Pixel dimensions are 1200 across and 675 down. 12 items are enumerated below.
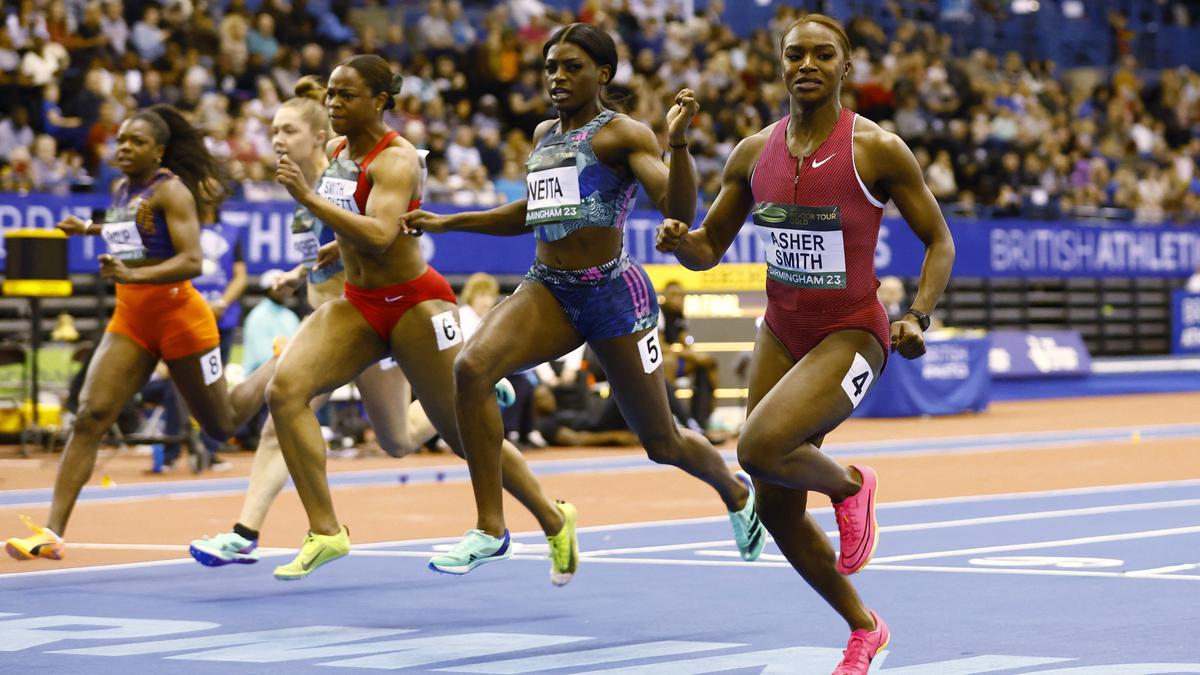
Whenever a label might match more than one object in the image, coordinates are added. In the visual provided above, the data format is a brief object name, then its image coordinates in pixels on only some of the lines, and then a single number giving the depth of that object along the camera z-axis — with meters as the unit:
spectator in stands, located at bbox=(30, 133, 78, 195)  19.48
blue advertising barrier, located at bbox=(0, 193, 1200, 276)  19.47
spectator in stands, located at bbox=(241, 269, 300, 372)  16.42
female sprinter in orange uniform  9.56
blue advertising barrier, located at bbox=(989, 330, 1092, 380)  28.97
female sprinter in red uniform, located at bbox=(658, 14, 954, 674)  6.12
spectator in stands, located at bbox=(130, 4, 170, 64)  22.55
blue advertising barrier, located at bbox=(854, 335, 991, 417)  24.25
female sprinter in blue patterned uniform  7.62
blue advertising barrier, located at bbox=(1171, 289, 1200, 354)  32.50
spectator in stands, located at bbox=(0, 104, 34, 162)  20.05
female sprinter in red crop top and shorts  8.05
